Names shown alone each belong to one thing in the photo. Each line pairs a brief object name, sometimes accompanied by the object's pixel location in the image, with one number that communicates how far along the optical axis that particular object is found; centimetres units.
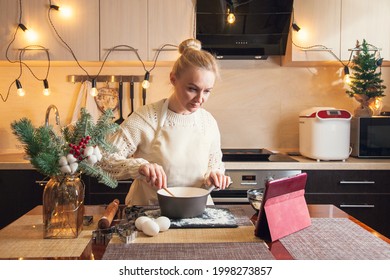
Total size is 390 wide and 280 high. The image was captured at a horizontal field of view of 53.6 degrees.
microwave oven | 230
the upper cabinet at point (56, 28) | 228
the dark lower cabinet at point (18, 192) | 214
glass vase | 91
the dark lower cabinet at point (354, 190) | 215
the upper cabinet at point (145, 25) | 230
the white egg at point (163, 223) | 94
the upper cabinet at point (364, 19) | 232
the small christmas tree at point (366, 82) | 227
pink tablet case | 91
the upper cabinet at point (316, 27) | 231
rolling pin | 95
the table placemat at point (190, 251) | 79
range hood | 231
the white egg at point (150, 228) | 91
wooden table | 81
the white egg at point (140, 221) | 94
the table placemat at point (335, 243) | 81
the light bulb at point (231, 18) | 233
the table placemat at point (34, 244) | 81
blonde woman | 123
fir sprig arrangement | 87
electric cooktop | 222
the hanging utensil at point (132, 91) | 258
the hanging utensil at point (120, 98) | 258
